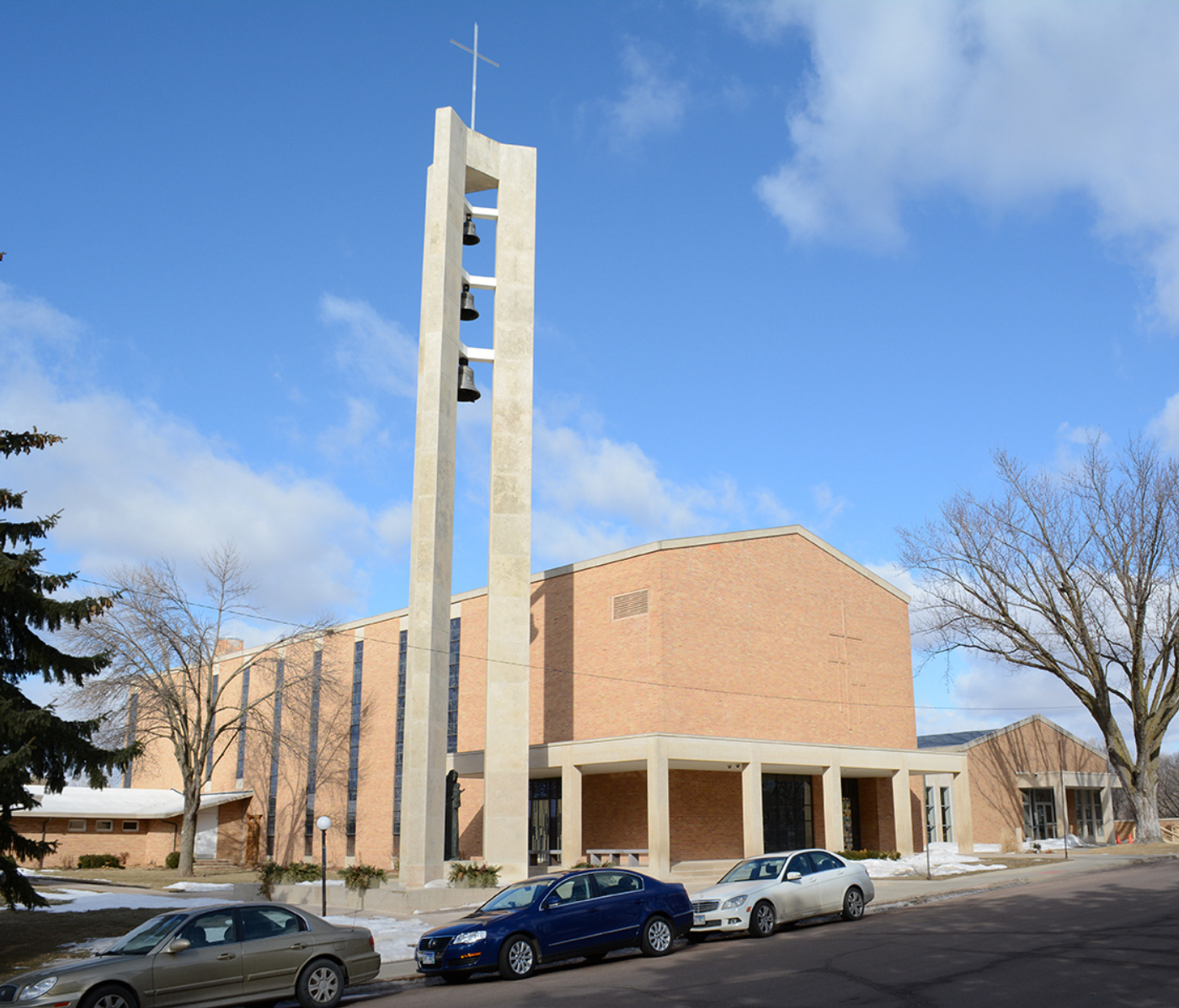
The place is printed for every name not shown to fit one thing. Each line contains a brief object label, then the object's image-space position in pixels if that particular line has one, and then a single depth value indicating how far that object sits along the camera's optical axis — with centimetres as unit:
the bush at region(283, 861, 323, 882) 2767
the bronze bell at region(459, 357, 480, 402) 3075
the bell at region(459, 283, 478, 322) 3175
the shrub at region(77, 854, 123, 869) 4850
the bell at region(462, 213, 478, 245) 3191
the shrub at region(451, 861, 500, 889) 2669
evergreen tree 1495
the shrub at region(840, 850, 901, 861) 3444
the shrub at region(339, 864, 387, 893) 2655
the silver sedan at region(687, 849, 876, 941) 1744
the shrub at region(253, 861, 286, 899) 2741
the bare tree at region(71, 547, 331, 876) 3881
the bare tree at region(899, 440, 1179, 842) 4078
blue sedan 1440
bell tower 2800
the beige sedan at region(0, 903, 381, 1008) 1102
